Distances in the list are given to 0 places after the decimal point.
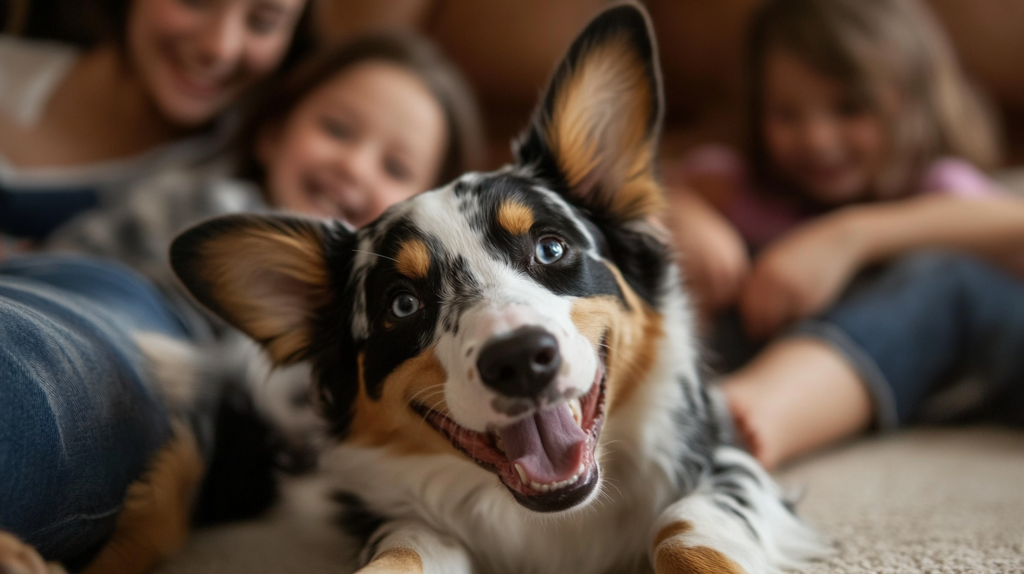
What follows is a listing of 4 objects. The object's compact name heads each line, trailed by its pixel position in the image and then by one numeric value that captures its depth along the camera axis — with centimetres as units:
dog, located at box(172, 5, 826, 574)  62
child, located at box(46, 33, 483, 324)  93
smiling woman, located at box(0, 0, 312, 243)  98
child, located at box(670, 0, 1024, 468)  88
